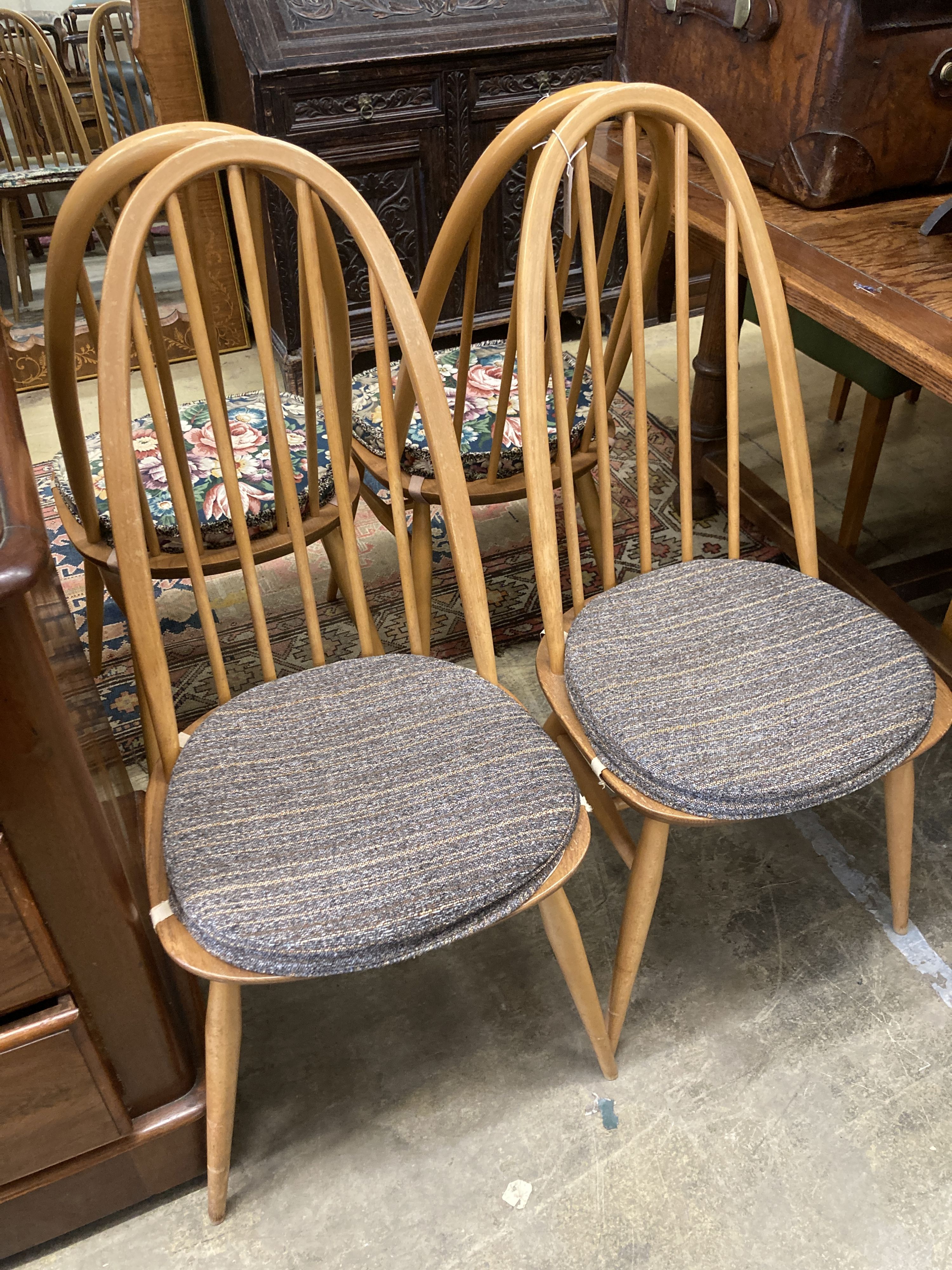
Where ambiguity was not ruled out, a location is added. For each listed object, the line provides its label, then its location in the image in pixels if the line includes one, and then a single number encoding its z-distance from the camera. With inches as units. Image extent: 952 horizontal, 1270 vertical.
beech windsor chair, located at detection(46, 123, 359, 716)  38.7
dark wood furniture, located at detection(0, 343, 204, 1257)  28.1
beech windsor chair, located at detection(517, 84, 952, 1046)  35.9
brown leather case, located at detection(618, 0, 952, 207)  45.9
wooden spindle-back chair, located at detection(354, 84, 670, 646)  43.4
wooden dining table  39.6
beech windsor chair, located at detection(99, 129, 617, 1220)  31.2
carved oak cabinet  89.3
